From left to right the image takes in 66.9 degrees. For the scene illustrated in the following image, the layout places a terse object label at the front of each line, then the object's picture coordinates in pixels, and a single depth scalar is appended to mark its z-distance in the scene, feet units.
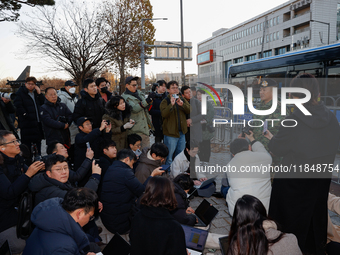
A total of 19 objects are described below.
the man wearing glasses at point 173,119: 18.18
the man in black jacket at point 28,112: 18.58
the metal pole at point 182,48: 59.61
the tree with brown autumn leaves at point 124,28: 44.23
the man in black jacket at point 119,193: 11.49
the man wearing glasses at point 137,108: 17.30
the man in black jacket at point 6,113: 20.16
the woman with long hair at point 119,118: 15.65
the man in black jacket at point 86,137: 14.28
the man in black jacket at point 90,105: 15.80
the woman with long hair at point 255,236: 6.27
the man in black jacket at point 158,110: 19.85
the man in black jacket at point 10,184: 9.47
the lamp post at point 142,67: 54.92
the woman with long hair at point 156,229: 7.41
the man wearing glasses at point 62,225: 6.37
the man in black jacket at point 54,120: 16.12
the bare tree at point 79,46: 39.68
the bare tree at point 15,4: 29.96
